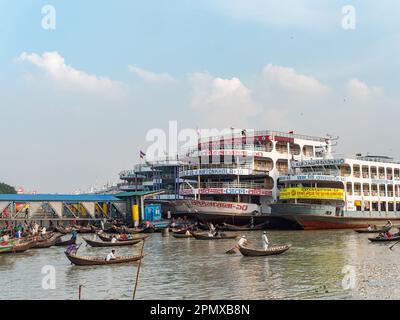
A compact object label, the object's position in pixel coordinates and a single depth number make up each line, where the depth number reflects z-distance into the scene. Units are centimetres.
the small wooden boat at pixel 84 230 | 4947
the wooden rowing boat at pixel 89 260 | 2458
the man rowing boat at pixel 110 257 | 2487
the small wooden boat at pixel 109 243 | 3412
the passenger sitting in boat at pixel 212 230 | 3872
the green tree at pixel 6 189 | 12226
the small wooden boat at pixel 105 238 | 3627
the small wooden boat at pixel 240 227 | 4769
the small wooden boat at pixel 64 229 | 4820
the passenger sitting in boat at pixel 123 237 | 3620
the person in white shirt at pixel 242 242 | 2702
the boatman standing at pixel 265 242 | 2739
